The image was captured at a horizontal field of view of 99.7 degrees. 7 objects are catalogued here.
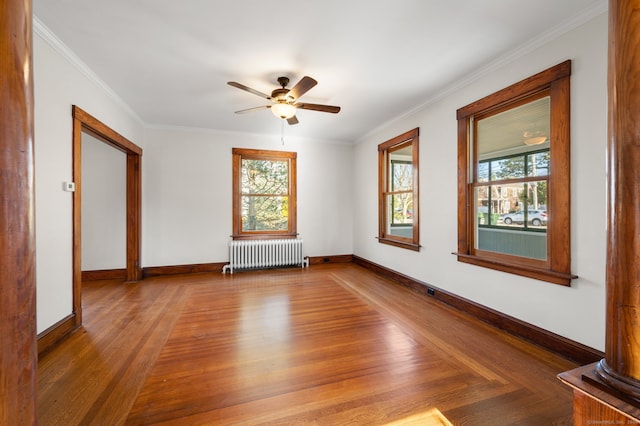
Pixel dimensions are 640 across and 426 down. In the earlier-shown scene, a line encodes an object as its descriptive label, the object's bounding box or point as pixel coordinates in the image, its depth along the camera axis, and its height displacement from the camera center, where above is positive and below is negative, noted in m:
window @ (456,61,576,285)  2.27 +0.34
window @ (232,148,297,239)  5.36 +0.41
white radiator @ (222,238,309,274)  5.14 -0.78
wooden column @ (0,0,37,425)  0.72 -0.01
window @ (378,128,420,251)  4.09 +0.38
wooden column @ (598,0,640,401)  0.82 +0.03
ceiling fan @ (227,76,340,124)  2.87 +1.30
